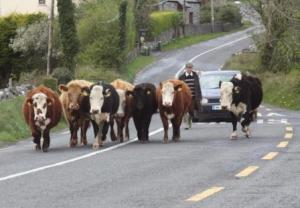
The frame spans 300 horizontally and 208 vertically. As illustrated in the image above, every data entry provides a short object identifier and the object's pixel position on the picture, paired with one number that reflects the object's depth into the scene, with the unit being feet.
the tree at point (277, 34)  155.53
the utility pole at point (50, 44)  169.64
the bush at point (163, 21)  318.39
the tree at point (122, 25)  215.72
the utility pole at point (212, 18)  386.98
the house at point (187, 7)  393.50
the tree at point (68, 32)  170.81
